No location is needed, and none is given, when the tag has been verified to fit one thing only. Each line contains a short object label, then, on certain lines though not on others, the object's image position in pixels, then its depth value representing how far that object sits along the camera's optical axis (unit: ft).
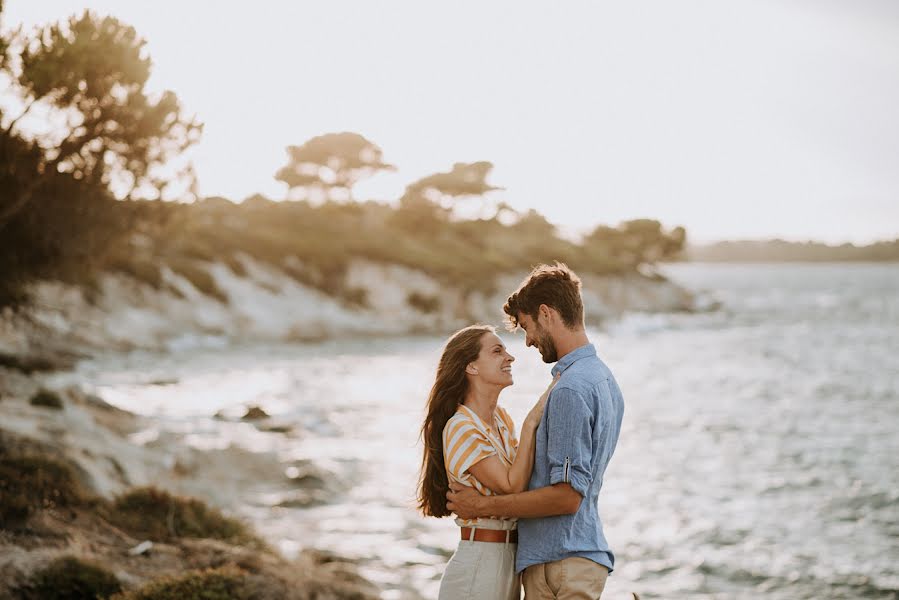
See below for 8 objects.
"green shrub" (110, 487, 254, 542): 33.35
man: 13.96
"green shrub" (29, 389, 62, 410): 53.72
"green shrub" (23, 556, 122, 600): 24.36
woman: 14.70
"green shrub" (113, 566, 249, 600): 23.84
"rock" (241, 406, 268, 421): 73.43
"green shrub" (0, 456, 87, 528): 28.63
